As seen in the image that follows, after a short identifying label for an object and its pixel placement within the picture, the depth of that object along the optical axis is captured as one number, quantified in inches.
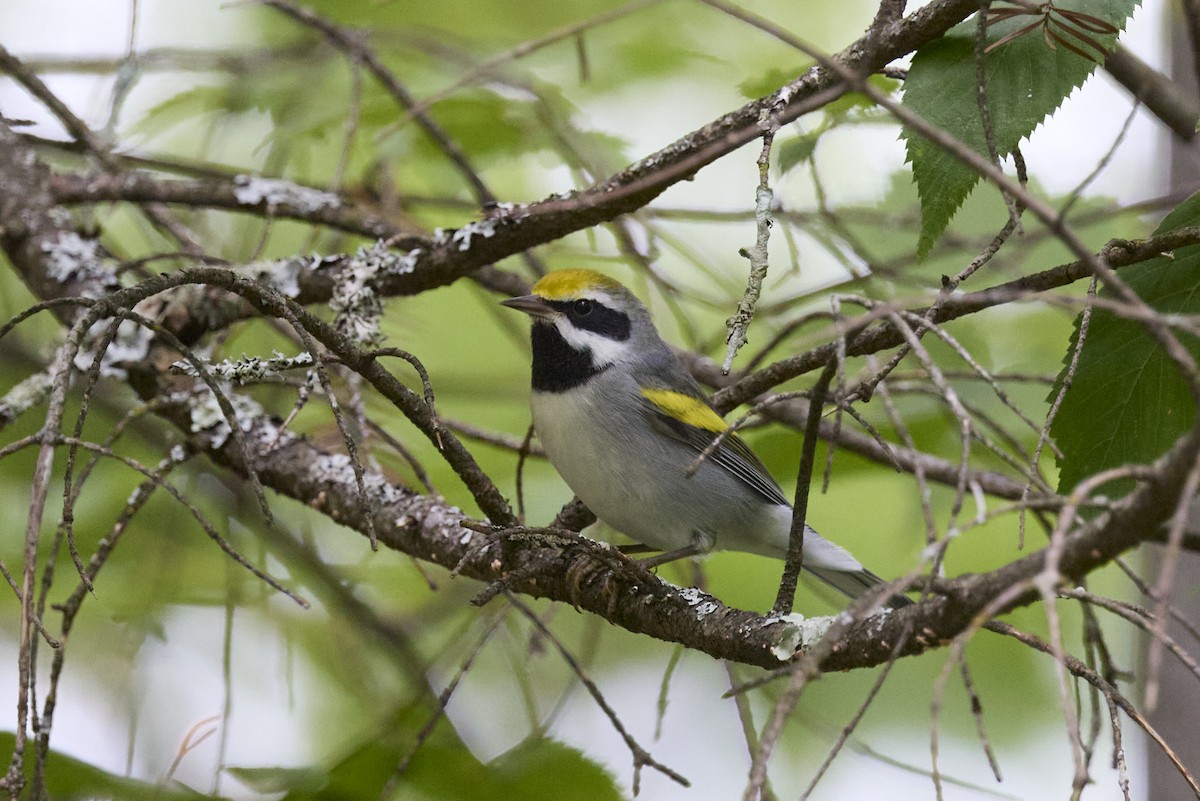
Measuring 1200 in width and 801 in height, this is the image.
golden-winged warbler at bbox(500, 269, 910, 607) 266.7
